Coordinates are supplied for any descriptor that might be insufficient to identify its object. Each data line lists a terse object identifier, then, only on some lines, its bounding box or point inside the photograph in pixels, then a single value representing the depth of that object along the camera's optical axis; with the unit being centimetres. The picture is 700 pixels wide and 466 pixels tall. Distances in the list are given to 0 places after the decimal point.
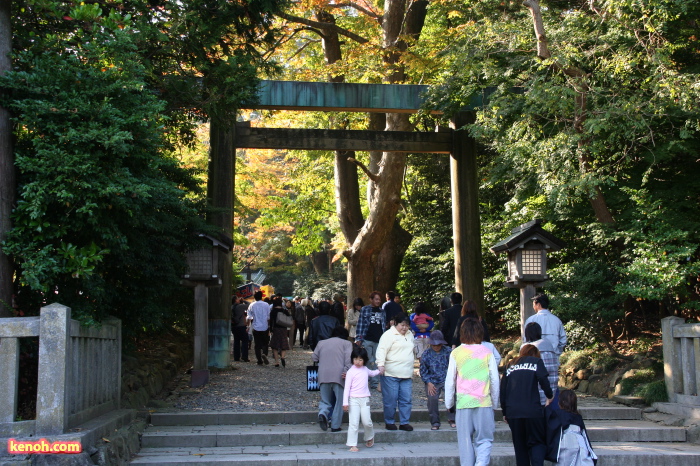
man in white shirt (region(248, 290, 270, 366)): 1462
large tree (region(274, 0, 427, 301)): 1744
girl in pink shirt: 811
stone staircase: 768
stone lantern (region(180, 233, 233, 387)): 1165
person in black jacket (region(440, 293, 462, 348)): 1025
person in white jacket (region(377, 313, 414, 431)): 852
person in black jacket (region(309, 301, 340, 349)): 1039
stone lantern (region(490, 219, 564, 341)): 1128
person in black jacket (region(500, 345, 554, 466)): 670
